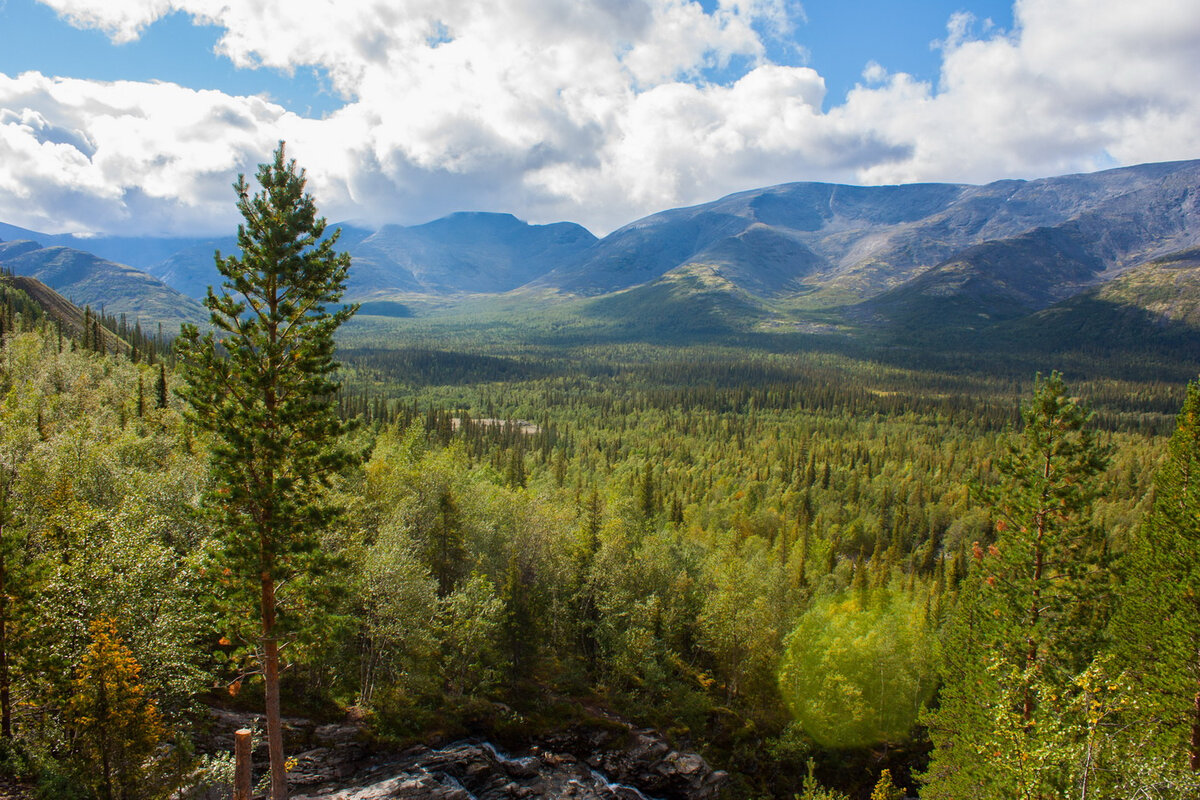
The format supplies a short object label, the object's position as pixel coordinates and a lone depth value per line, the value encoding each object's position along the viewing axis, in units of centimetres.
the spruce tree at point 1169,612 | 2041
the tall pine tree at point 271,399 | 1773
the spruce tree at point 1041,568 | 2316
